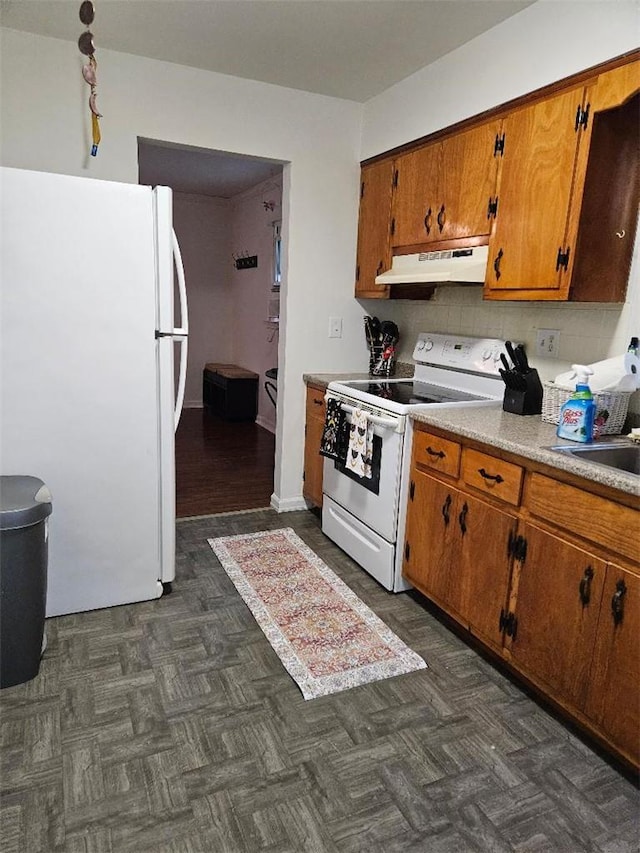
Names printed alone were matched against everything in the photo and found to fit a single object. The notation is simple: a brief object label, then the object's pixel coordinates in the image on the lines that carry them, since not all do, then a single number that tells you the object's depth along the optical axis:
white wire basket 2.04
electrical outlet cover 2.51
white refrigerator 2.08
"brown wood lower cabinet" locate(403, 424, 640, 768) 1.57
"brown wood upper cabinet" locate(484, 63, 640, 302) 2.04
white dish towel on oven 2.68
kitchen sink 1.85
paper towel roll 2.02
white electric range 2.55
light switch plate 3.61
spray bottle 1.93
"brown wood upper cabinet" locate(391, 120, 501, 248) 2.54
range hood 2.58
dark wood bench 6.21
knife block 2.39
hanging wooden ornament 2.21
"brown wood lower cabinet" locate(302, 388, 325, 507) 3.42
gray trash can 1.85
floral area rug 2.08
